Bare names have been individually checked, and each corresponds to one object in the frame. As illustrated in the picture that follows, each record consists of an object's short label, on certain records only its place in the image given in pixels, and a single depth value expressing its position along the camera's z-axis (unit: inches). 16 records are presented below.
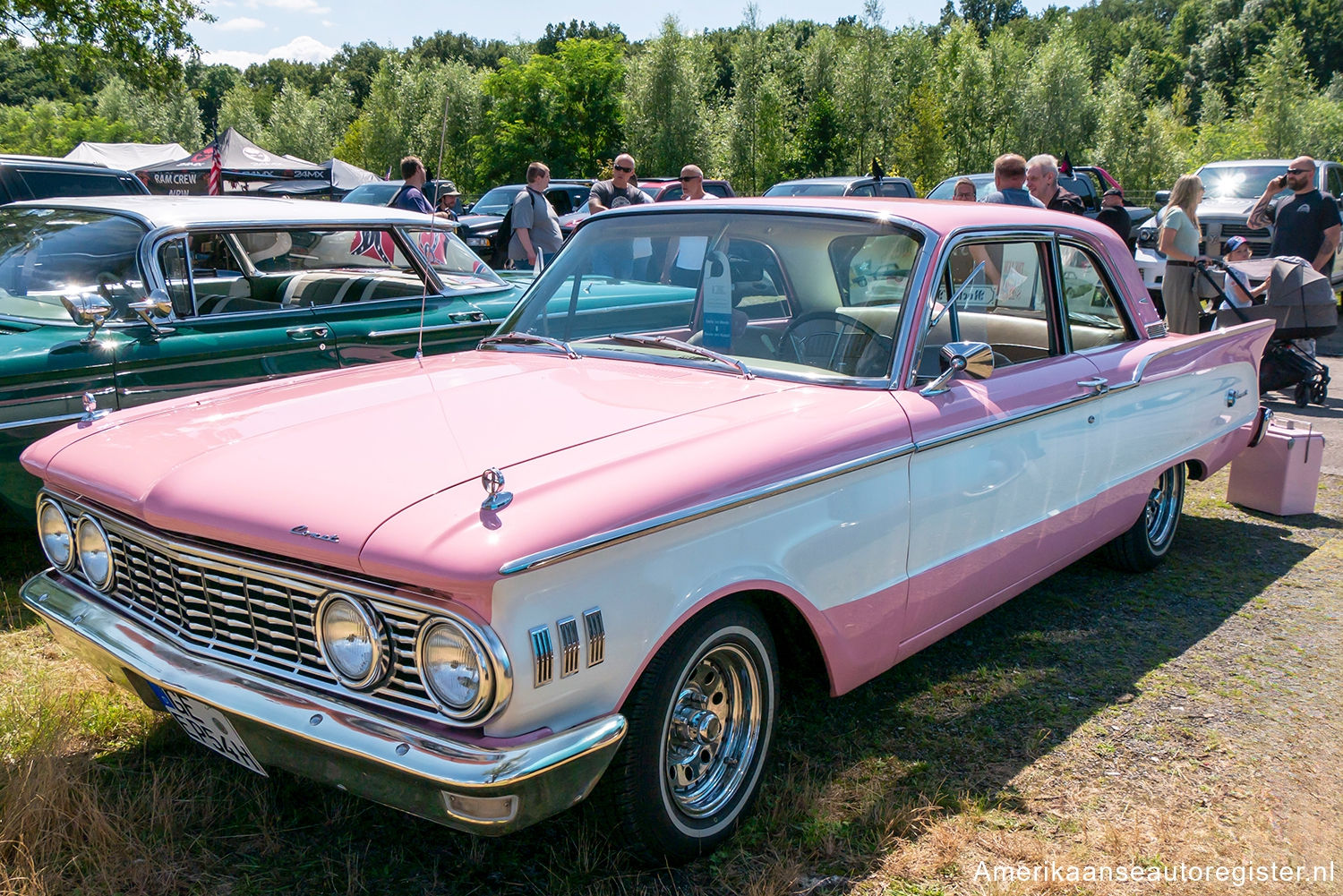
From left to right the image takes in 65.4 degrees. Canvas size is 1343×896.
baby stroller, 296.4
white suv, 491.8
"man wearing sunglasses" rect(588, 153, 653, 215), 350.9
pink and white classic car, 83.0
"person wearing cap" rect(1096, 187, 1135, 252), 349.4
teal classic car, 172.1
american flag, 511.7
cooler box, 218.5
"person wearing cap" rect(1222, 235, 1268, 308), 300.8
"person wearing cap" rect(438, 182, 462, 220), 375.2
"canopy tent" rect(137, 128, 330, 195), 909.2
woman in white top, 306.0
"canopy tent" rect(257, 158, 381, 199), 933.2
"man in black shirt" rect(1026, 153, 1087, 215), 282.7
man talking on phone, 348.2
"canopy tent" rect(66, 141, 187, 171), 1119.0
